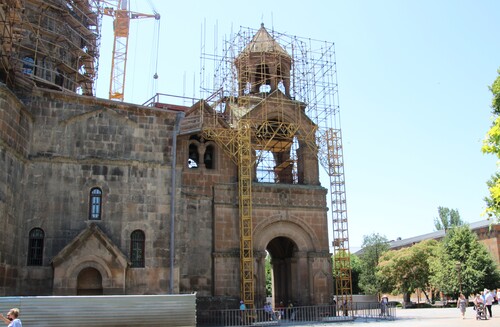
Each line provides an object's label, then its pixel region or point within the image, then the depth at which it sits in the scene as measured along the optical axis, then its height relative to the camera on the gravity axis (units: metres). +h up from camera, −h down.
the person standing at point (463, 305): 29.16 -0.93
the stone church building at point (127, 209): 23.61 +4.18
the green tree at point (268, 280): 74.34 +1.52
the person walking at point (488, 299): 27.75 -0.57
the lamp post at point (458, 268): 43.94 +1.68
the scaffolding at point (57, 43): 28.94 +15.48
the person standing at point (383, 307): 31.83 -1.05
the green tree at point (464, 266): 48.09 +2.05
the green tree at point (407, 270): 55.41 +1.96
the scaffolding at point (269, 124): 31.84 +10.30
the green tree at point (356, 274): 67.88 +1.97
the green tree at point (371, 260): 63.12 +3.58
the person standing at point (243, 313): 28.03 -1.14
